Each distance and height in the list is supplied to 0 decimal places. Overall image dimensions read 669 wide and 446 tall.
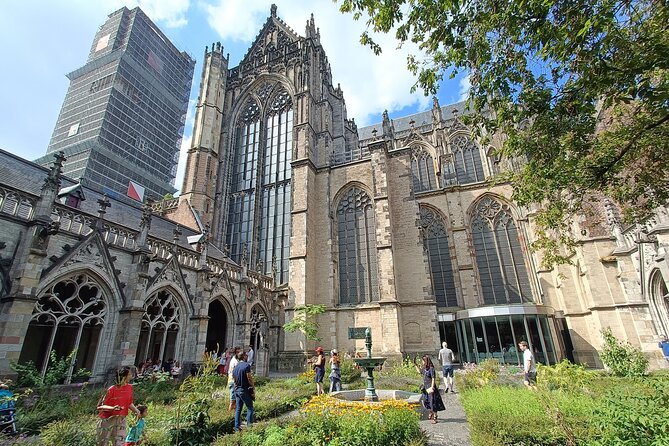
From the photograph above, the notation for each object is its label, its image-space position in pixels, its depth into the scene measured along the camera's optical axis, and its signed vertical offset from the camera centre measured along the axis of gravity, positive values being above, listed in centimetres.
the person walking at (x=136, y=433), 509 -131
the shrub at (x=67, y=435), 488 -132
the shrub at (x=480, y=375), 1030 -131
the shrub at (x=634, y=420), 349 -96
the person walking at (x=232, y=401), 761 -132
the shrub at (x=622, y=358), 1301 -105
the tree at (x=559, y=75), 500 +423
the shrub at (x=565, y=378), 855 -120
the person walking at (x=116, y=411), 487 -95
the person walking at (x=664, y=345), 1305 -60
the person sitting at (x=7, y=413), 583 -113
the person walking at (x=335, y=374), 993 -104
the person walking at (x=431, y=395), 752 -129
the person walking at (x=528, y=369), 1000 -104
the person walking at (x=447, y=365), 1122 -95
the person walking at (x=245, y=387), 673 -90
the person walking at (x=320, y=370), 973 -87
